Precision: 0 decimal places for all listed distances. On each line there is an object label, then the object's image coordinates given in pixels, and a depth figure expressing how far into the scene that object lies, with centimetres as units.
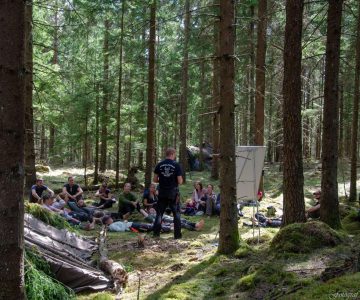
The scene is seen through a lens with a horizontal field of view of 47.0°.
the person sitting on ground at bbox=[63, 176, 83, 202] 1239
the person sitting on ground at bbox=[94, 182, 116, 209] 1312
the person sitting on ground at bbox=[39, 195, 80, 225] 1025
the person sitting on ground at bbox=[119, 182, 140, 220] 1155
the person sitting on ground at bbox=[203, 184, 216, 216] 1250
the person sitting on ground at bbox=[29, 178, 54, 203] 1092
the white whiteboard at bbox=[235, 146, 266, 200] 764
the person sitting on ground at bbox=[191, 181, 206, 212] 1281
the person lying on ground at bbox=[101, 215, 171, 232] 988
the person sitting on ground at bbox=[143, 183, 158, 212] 1191
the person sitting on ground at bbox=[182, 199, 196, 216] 1283
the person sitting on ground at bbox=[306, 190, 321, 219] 1065
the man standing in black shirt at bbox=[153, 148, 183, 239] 861
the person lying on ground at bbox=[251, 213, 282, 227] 1063
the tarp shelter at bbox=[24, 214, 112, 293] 544
